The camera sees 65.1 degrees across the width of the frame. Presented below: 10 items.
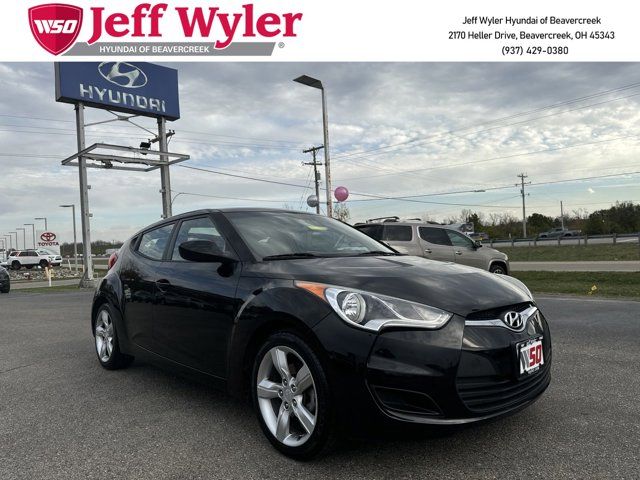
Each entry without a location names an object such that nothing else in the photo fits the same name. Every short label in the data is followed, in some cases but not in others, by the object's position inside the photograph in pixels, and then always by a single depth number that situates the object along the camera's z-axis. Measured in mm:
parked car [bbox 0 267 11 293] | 17703
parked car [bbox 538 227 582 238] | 65125
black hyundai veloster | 2523
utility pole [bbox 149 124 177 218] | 22047
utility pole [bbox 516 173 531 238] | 73994
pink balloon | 19234
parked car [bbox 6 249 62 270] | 46312
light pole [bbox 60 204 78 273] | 54731
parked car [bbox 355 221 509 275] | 12938
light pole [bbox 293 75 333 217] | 18342
